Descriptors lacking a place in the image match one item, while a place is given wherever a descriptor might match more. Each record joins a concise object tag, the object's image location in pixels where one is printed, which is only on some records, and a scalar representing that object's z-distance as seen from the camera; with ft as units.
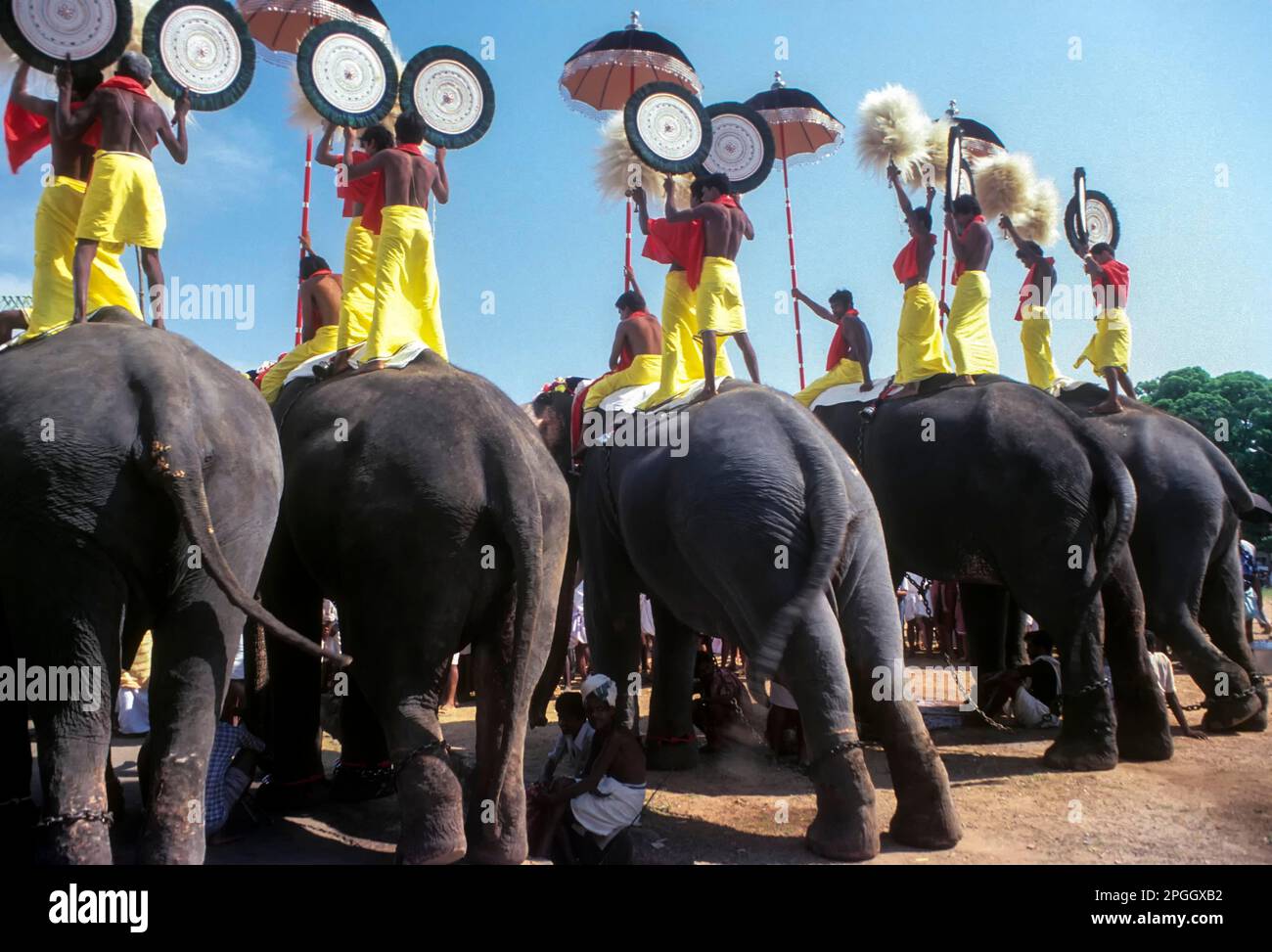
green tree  116.06
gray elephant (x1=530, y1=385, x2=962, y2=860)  17.74
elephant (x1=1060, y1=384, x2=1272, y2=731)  28.14
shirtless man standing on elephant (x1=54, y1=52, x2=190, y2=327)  17.70
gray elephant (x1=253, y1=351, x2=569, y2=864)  15.78
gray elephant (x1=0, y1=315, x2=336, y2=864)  12.89
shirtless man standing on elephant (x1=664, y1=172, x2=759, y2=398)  24.30
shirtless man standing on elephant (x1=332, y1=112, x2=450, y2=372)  20.51
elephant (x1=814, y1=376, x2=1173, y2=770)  24.26
